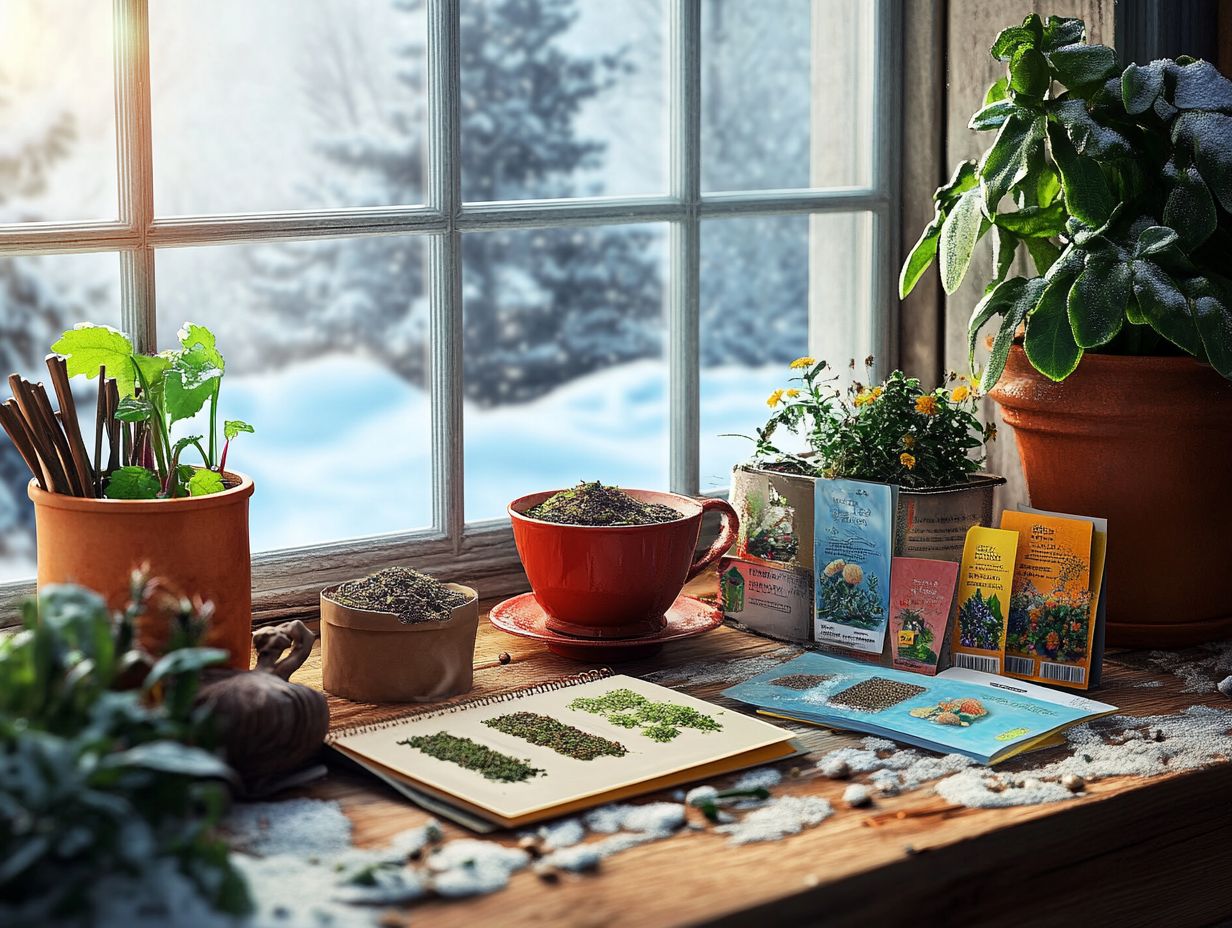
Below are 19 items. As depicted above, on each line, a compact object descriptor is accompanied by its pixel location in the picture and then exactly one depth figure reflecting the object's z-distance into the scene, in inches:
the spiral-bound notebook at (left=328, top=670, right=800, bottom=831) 43.0
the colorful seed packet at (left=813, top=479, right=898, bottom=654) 56.8
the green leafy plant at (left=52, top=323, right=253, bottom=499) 49.7
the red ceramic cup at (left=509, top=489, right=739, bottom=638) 55.3
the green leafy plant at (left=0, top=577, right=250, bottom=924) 30.6
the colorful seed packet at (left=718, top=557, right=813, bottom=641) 60.1
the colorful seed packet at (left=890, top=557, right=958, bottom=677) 56.0
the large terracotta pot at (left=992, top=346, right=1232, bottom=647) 57.0
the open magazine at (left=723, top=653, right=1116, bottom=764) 48.4
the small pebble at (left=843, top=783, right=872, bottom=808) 43.7
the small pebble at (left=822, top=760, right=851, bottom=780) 46.1
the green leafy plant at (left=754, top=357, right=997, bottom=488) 58.2
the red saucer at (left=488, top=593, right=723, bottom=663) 56.5
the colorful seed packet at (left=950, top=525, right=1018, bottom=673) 55.8
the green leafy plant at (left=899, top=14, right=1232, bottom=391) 54.1
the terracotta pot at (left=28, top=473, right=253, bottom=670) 47.5
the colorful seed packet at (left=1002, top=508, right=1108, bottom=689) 54.7
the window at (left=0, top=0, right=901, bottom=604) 56.6
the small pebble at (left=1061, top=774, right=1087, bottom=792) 44.8
